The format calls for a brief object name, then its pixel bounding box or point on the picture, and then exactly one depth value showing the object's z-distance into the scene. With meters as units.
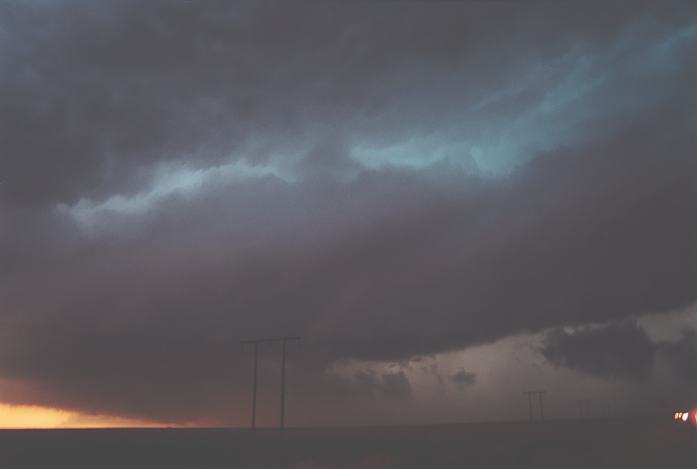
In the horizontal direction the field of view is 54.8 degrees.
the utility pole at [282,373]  74.19
